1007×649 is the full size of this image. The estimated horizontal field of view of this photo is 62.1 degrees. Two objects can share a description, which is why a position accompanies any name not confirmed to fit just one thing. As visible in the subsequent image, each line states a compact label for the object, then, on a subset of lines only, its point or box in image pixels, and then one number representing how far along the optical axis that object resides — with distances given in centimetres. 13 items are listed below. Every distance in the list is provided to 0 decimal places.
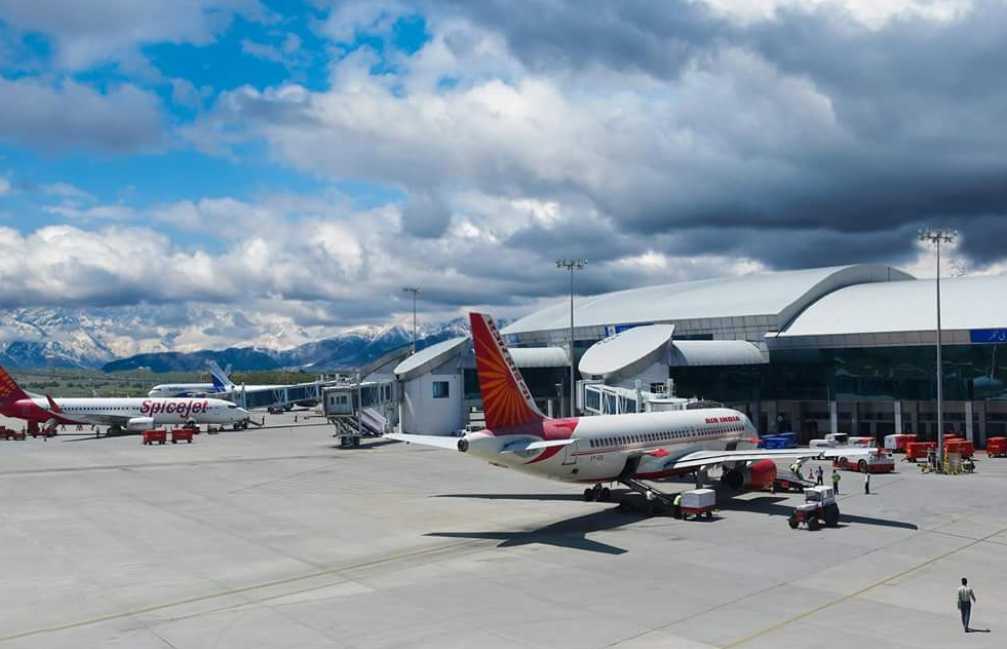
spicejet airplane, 10388
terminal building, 8094
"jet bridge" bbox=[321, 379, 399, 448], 8700
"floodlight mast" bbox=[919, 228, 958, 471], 6116
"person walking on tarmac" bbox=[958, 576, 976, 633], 2319
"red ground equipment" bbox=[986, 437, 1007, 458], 7275
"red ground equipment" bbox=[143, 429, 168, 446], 9052
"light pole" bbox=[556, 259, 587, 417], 8288
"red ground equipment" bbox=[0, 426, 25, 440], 10128
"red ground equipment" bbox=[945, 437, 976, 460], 6556
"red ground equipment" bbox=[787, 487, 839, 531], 3812
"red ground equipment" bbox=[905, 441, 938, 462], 6931
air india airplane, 3838
